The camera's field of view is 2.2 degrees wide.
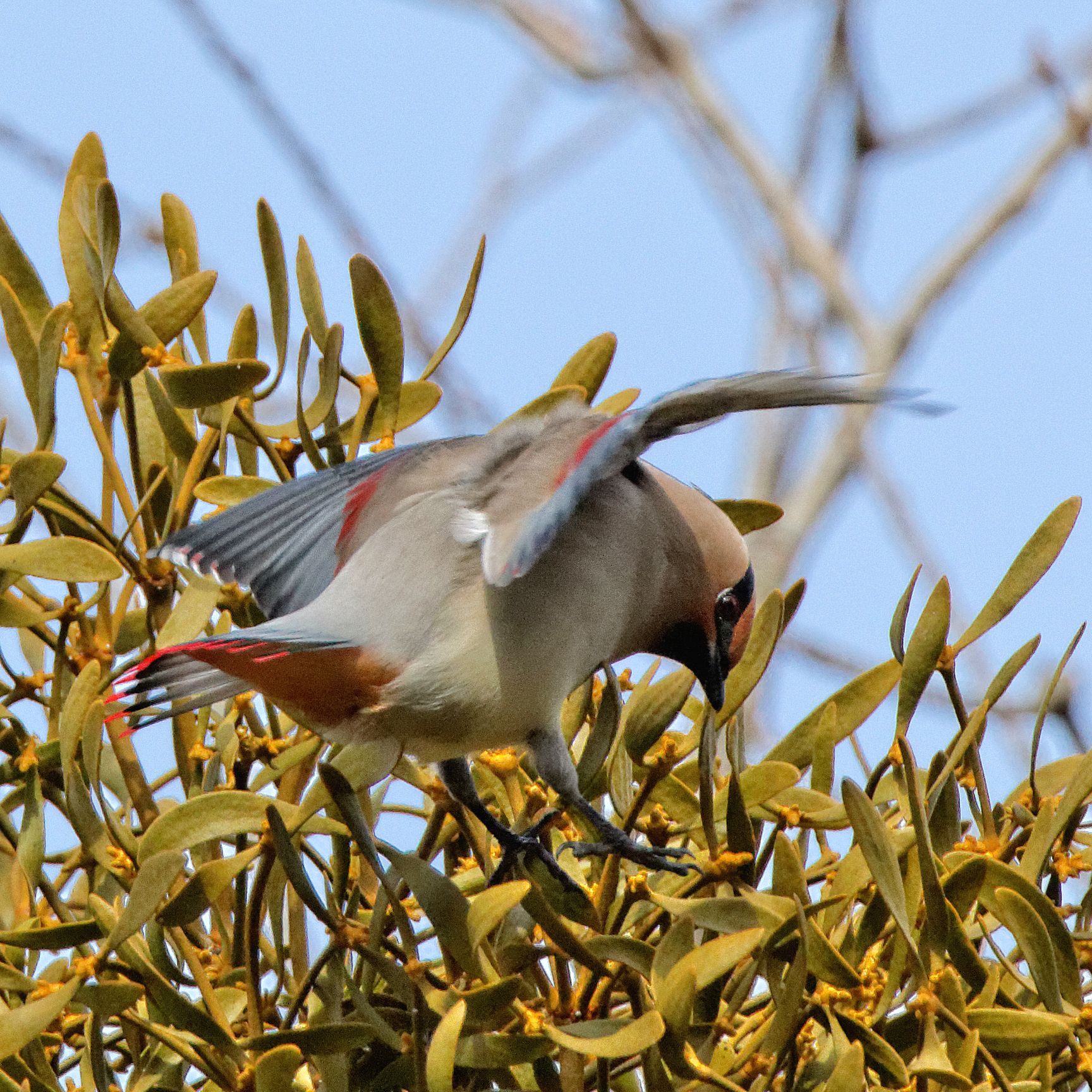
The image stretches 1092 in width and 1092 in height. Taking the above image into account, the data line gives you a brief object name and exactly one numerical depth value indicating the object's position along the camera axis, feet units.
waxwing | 19.87
